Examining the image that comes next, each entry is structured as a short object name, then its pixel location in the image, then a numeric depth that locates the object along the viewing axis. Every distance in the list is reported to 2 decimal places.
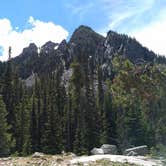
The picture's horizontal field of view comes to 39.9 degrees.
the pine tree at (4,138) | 26.10
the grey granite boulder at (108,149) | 21.32
